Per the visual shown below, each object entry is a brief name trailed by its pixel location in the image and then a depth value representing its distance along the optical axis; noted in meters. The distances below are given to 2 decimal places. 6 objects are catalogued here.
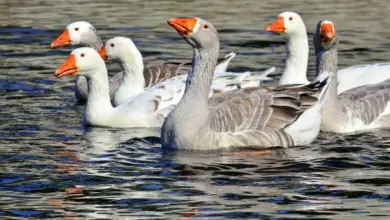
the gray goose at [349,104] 12.45
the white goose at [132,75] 13.73
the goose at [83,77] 14.84
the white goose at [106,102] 12.93
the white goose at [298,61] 13.73
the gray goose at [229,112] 10.85
